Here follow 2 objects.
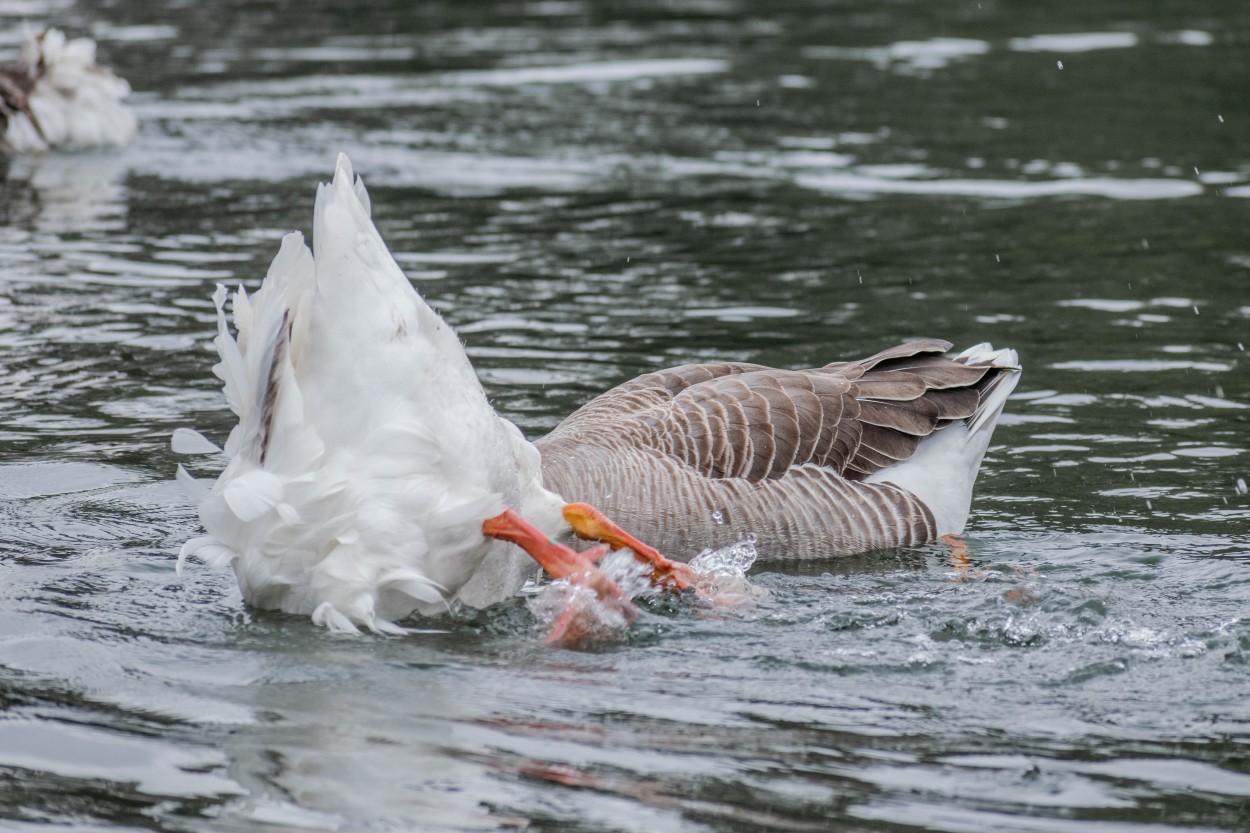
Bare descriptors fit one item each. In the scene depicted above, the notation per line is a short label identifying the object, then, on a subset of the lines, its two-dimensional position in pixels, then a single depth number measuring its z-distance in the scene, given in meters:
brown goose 15.29
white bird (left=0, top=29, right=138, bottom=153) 32.50
